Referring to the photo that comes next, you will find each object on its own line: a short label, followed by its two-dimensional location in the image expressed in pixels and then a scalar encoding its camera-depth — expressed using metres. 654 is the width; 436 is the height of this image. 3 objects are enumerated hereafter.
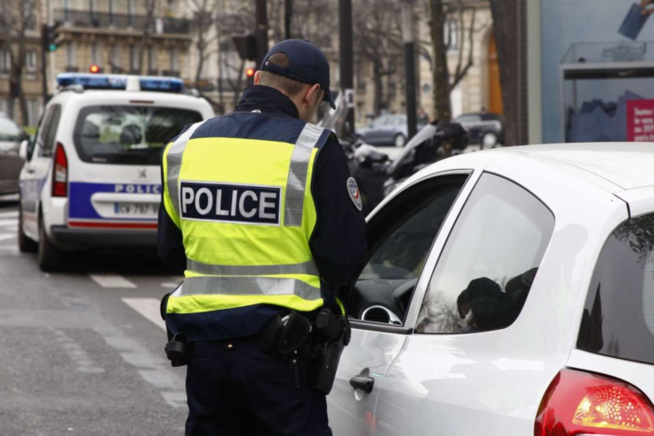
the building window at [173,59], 90.81
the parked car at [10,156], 21.50
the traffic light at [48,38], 34.64
